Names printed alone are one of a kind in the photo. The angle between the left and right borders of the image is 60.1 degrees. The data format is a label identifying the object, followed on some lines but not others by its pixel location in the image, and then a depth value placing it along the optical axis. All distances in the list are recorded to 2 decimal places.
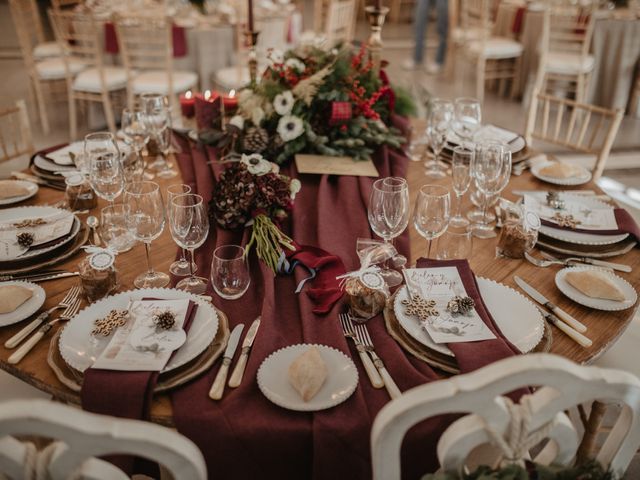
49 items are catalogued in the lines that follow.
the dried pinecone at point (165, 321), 1.09
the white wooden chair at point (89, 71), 3.85
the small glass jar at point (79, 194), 1.61
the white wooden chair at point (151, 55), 3.69
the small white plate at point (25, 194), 1.63
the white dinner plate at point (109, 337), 1.02
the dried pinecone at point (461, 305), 1.17
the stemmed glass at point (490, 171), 1.50
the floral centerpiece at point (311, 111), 1.87
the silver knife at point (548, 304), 1.17
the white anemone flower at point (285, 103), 1.86
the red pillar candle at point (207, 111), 1.98
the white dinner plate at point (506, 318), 1.11
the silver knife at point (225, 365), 0.99
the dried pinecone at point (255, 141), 1.84
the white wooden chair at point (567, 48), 4.49
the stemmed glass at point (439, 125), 1.91
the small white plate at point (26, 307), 1.14
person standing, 6.07
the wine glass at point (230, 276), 1.21
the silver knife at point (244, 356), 1.01
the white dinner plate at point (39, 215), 1.41
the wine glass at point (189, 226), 1.25
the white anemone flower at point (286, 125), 1.86
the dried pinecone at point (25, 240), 1.37
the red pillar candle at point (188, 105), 2.12
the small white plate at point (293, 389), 0.96
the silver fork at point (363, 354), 1.02
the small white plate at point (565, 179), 1.82
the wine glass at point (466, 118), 2.00
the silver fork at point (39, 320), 1.09
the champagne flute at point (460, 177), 1.62
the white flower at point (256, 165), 1.49
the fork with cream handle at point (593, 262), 1.39
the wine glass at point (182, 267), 1.34
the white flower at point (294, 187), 1.54
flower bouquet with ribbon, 1.42
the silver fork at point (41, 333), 1.05
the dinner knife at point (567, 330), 1.12
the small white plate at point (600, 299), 1.23
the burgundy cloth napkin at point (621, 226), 1.48
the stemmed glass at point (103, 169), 1.48
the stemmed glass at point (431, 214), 1.31
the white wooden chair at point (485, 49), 5.03
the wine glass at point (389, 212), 1.31
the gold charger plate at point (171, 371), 0.99
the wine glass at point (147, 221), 1.26
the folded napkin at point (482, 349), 1.03
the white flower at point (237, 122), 1.85
